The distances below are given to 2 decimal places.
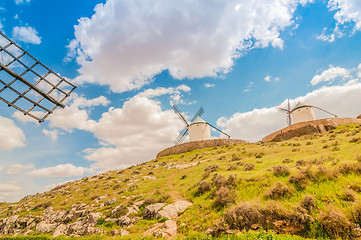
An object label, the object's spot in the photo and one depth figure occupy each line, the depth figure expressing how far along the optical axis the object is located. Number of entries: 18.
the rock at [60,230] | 14.55
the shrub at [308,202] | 8.00
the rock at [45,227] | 16.20
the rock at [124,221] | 13.58
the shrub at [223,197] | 11.24
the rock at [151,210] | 13.72
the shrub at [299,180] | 10.05
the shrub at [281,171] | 12.00
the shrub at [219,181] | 13.72
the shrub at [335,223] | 6.52
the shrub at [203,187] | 14.82
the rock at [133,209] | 15.10
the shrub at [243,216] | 8.48
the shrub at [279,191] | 9.80
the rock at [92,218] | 14.69
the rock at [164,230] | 10.55
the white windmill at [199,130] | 58.39
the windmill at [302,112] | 54.58
